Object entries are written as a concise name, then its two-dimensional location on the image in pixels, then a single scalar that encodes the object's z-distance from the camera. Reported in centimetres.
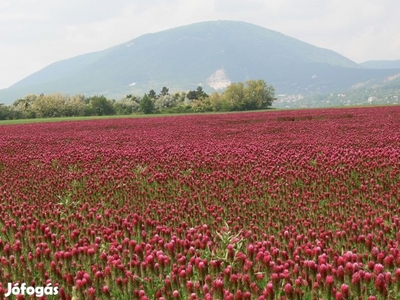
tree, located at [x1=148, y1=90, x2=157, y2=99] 13312
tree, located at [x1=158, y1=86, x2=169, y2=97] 14188
